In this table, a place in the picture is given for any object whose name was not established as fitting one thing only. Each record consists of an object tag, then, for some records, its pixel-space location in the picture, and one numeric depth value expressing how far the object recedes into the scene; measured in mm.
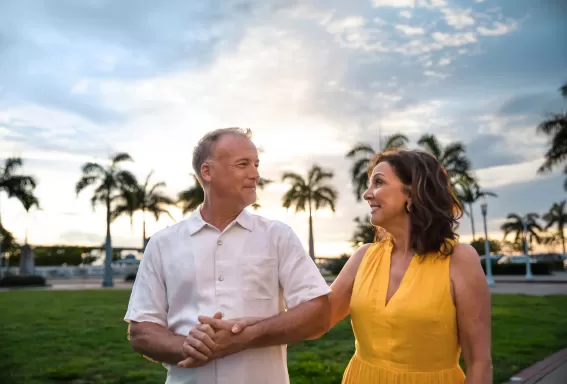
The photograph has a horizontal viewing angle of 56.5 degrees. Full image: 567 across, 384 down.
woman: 2584
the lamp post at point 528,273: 40747
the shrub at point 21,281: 38594
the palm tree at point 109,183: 38812
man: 2445
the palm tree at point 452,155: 32219
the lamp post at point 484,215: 32222
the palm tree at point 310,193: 42875
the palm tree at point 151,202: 44375
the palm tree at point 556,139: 32656
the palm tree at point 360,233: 55438
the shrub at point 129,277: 48281
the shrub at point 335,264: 48962
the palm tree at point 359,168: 33812
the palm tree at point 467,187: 32344
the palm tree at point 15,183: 36906
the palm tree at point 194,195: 38188
